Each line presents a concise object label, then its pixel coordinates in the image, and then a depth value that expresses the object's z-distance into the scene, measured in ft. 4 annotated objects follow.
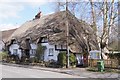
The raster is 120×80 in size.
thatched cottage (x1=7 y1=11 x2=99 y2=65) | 61.78
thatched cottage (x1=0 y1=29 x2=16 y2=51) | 96.78
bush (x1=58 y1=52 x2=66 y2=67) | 56.55
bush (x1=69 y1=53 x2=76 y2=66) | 57.18
